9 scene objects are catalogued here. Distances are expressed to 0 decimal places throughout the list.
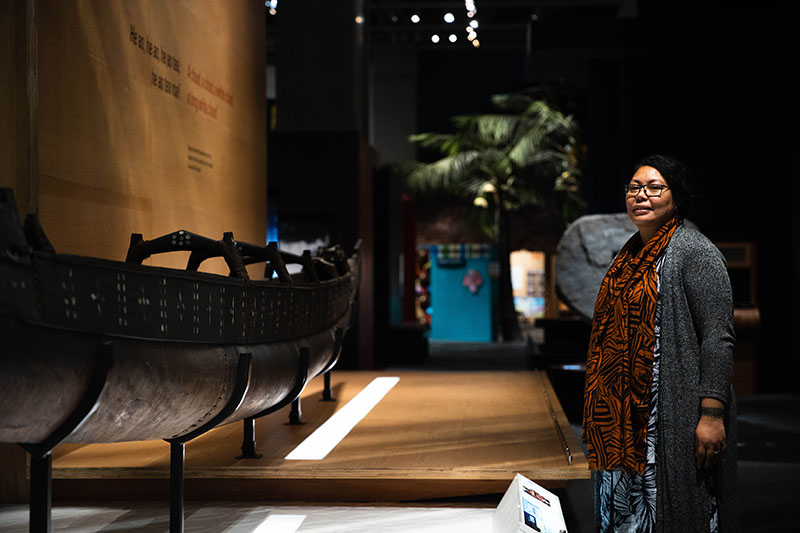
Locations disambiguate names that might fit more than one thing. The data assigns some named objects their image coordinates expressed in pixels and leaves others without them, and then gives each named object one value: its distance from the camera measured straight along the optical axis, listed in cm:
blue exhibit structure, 1852
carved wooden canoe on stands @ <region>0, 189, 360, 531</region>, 200
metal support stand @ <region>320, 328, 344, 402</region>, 455
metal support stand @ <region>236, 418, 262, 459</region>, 363
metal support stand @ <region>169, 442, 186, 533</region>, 279
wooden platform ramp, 340
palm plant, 1947
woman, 241
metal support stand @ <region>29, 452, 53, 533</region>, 231
